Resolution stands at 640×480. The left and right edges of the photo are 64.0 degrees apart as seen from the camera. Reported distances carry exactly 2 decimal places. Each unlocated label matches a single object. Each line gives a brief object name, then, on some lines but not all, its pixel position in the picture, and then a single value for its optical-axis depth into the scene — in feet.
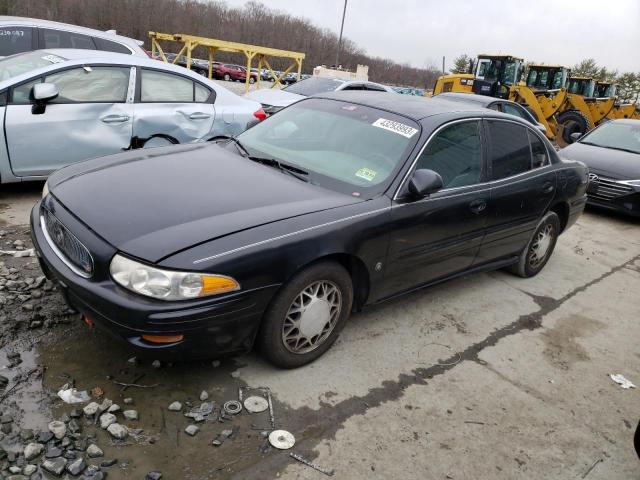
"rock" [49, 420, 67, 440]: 7.86
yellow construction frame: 56.08
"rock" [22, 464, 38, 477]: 7.18
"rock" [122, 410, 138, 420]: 8.44
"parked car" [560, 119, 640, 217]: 25.81
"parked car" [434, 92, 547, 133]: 33.30
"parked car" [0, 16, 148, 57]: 24.53
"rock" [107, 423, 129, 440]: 8.03
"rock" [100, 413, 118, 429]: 8.21
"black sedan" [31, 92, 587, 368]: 8.21
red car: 135.44
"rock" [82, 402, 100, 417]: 8.37
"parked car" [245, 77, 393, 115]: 33.35
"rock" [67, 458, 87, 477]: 7.29
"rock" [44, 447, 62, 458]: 7.48
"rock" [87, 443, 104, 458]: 7.64
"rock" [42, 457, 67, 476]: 7.25
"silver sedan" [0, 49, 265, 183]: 16.19
